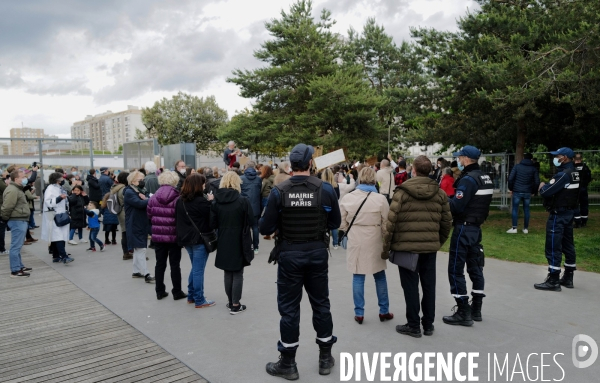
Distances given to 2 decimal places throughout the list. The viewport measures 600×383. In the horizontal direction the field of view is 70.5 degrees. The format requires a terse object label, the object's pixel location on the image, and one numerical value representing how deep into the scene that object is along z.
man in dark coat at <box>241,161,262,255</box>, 9.36
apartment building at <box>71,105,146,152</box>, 173.12
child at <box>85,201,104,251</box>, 9.62
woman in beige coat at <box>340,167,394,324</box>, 4.88
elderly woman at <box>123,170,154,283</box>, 6.91
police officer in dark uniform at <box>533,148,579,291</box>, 6.07
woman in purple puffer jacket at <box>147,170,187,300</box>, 5.77
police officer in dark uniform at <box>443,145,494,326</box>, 4.96
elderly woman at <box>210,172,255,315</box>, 5.30
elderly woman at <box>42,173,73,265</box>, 8.20
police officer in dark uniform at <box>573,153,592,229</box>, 11.56
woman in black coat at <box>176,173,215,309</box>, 5.56
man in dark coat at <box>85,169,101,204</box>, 12.30
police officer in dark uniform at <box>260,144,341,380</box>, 3.79
